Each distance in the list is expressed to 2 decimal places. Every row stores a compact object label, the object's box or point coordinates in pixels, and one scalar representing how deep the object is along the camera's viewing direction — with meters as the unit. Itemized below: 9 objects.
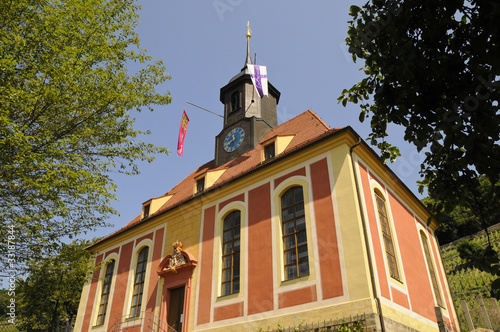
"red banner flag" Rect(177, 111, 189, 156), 21.92
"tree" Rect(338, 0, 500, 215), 3.96
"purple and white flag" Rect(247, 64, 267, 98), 17.42
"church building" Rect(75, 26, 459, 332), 10.80
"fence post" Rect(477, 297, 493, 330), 12.74
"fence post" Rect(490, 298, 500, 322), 12.92
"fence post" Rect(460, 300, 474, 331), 12.96
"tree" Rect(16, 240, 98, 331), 11.05
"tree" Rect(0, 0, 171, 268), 8.84
